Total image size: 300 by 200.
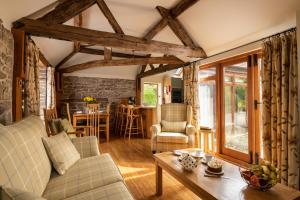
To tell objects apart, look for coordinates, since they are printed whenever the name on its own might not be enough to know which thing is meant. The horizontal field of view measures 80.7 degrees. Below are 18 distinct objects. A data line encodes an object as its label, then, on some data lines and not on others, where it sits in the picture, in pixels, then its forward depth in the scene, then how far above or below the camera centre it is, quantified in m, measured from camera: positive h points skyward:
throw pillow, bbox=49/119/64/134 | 2.86 -0.40
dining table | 4.29 -0.36
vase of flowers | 4.79 +0.04
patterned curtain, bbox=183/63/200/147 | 3.88 +0.24
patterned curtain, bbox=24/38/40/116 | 2.38 +0.30
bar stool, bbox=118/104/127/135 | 5.48 -0.60
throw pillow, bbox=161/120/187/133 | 3.63 -0.53
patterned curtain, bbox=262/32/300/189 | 2.11 -0.08
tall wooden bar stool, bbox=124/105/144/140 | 5.05 -0.60
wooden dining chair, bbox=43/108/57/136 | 2.84 -0.27
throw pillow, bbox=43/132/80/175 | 1.59 -0.49
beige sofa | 0.97 -0.52
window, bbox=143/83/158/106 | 6.75 +0.28
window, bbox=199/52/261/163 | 2.94 -0.08
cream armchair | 3.23 -0.56
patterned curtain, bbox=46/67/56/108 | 4.17 +0.33
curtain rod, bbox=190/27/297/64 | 2.20 +0.89
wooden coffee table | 1.26 -0.68
